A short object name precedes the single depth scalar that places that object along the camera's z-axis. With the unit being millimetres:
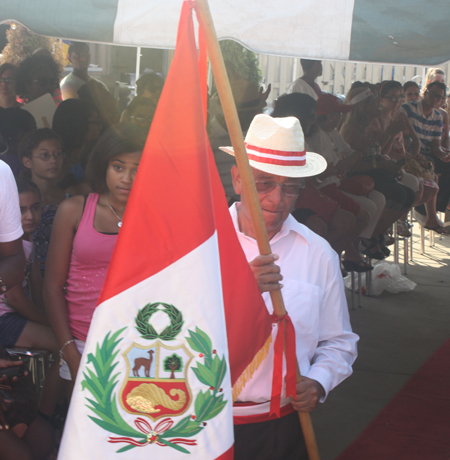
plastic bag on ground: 6926
